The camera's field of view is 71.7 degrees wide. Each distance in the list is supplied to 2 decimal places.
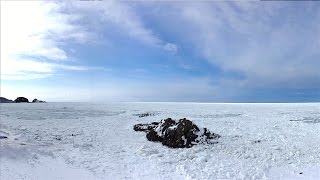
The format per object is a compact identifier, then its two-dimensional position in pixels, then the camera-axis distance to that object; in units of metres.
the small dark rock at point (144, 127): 15.28
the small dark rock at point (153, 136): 12.59
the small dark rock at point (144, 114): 23.08
